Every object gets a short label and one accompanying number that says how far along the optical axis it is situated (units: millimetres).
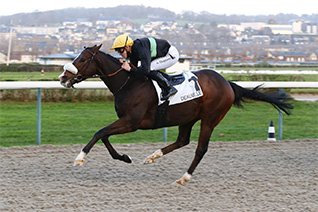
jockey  10680
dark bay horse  10586
